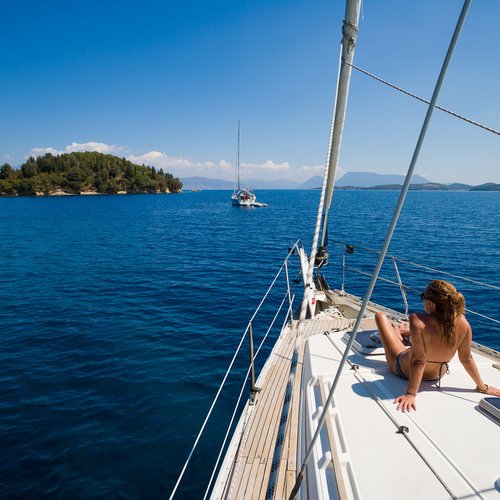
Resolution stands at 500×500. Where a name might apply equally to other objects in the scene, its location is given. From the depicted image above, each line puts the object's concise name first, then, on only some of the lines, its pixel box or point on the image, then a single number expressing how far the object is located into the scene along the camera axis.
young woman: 3.20
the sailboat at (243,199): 86.38
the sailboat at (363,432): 2.39
